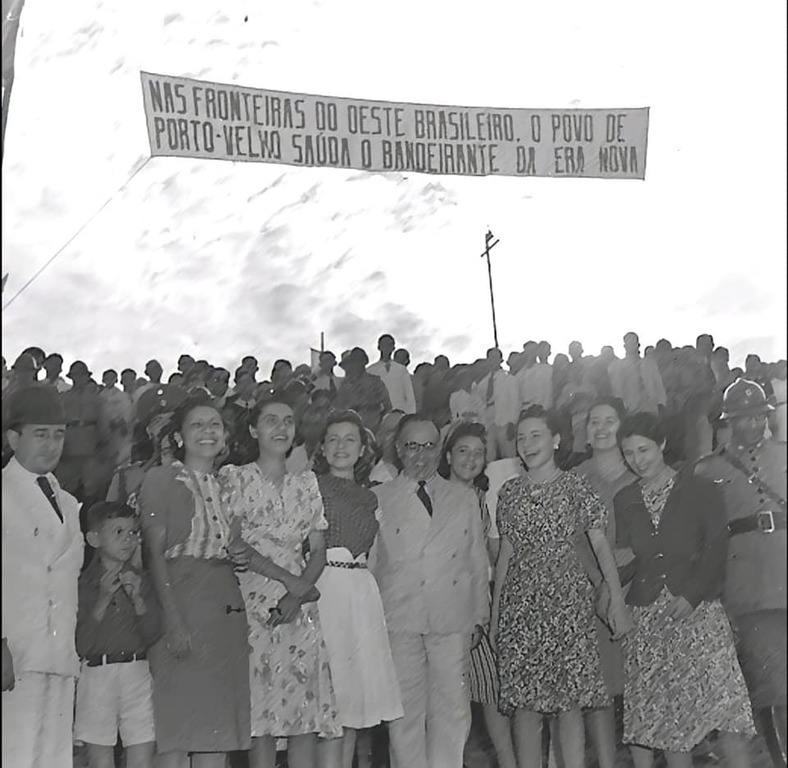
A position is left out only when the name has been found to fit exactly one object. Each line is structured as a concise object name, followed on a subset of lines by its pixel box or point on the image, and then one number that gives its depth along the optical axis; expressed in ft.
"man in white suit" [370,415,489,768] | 16.26
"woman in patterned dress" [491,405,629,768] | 15.80
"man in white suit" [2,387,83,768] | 13.05
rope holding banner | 16.07
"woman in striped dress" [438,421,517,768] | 16.69
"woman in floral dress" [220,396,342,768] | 14.82
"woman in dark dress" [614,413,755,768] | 14.61
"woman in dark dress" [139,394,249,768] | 14.24
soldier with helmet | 13.92
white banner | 15.38
